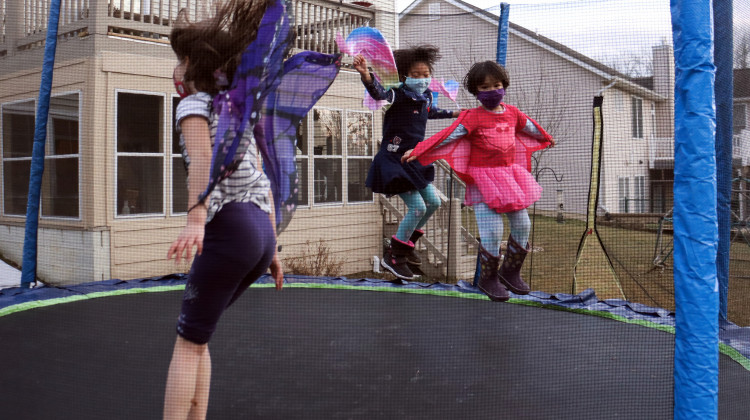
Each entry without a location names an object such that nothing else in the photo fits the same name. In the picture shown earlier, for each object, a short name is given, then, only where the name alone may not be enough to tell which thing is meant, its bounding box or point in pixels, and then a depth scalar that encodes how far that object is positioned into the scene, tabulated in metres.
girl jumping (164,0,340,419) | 1.21
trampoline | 1.73
